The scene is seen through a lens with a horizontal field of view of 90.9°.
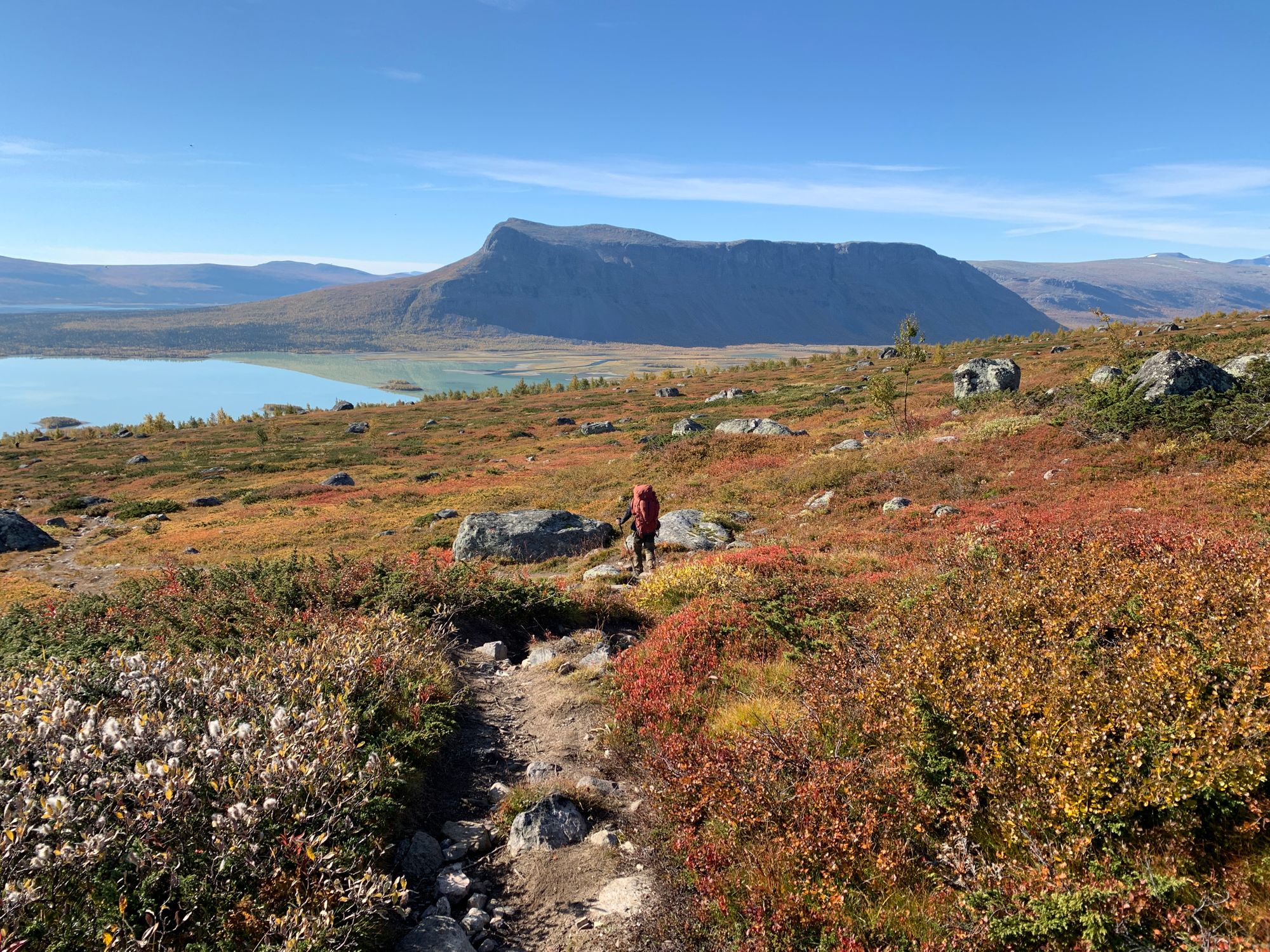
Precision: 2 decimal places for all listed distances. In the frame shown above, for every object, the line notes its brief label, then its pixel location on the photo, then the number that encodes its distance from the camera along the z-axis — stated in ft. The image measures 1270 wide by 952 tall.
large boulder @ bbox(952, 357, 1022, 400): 119.44
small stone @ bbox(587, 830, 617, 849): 18.15
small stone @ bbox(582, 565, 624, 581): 52.08
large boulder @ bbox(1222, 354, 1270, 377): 76.74
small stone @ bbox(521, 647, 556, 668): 32.99
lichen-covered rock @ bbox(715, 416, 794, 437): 117.08
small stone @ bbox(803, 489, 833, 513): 65.87
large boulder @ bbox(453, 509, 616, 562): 64.28
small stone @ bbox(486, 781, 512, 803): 21.09
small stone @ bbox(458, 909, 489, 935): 15.60
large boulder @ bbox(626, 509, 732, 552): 58.08
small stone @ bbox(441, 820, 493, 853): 18.74
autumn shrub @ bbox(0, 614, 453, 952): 12.58
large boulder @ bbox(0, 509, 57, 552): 86.38
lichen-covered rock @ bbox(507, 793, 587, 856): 18.29
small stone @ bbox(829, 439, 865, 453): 92.68
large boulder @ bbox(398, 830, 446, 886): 17.30
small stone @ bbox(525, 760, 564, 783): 21.86
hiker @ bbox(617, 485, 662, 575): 50.67
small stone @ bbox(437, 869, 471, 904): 16.61
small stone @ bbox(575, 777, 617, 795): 20.75
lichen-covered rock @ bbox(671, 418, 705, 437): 136.26
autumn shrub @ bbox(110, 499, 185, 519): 107.76
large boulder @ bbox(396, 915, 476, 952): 14.65
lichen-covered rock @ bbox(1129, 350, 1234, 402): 69.97
